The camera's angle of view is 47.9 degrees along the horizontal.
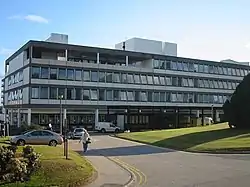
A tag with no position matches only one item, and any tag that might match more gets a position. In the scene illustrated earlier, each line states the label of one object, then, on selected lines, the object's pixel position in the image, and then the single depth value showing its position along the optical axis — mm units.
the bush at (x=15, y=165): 9190
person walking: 20418
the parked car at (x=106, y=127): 46307
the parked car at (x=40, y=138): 23127
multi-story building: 46864
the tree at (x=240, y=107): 29350
